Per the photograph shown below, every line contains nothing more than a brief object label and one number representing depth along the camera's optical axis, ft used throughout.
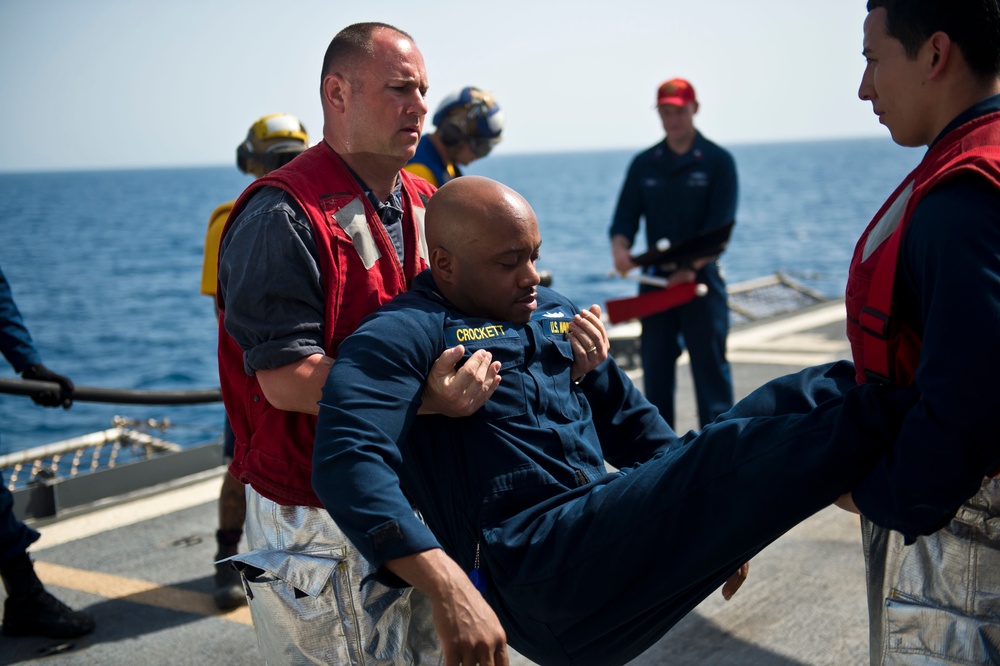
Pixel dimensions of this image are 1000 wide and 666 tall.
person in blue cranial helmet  17.87
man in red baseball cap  20.36
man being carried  6.62
